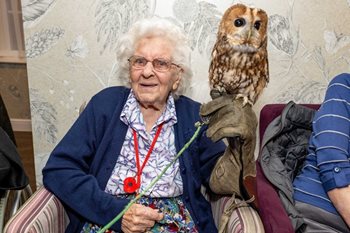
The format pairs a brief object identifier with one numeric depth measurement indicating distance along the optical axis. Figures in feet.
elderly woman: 4.58
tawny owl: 3.76
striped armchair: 4.01
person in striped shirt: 4.42
